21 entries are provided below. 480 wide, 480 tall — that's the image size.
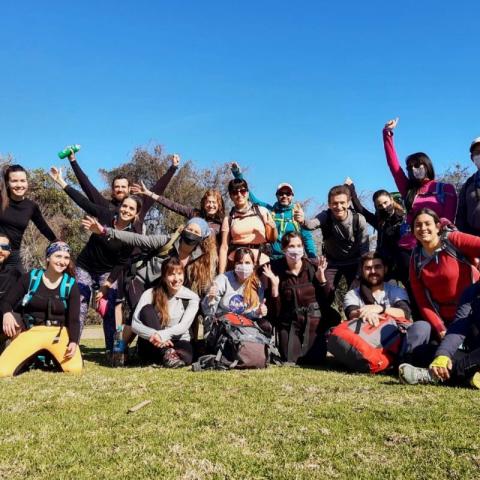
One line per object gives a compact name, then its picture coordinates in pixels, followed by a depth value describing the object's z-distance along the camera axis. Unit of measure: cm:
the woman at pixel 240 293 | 675
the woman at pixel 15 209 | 703
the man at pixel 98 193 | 777
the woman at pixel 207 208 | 776
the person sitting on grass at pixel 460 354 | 464
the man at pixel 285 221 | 786
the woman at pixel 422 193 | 655
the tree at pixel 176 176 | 3259
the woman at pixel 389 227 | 705
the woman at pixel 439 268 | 557
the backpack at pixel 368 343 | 562
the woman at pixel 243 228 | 736
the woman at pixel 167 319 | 643
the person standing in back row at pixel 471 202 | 615
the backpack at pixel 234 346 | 600
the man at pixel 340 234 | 714
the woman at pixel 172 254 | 696
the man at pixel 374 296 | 599
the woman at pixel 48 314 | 612
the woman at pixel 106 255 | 717
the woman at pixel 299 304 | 669
